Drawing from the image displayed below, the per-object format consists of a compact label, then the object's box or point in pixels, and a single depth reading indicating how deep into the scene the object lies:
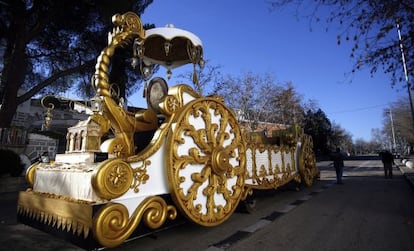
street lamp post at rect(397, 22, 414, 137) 4.40
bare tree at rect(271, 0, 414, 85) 3.76
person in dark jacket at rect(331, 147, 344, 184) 8.92
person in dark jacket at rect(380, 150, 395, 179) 10.38
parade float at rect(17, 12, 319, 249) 2.32
